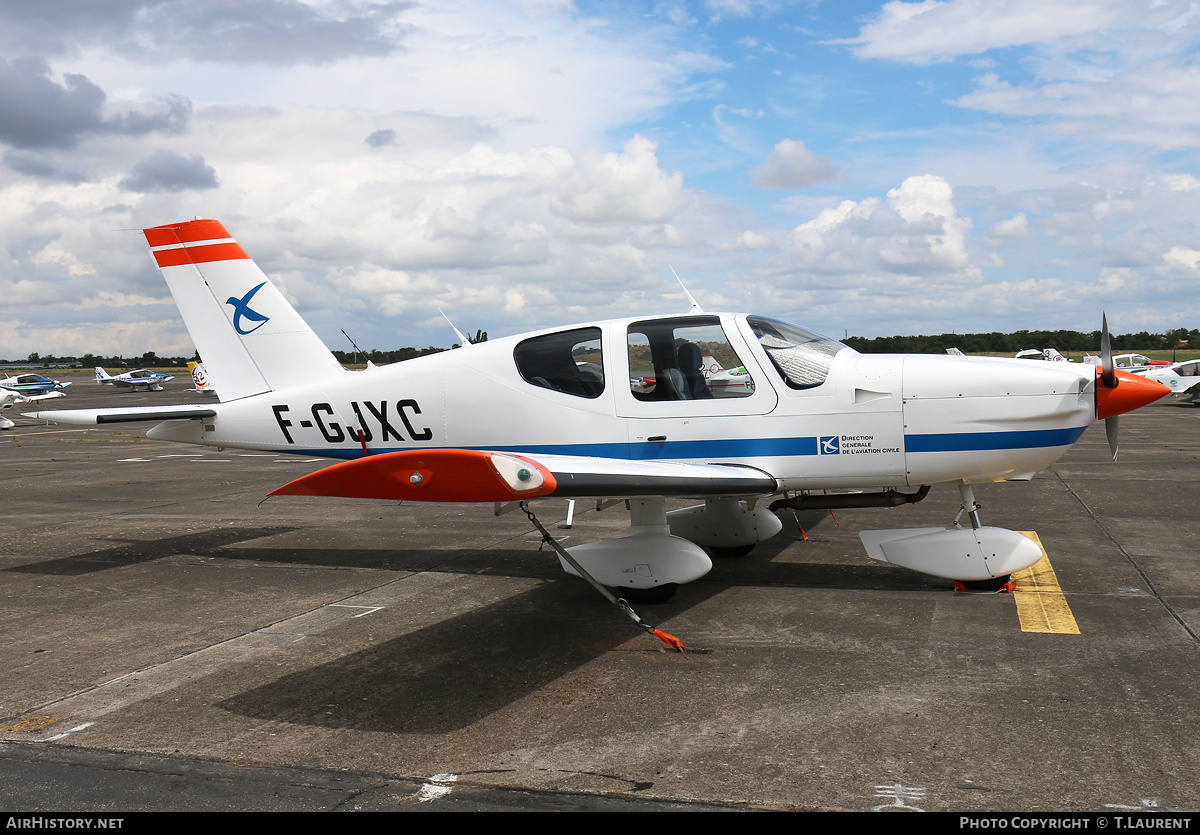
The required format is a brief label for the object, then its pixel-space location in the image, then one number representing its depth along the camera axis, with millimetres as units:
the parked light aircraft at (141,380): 64688
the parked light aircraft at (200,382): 47281
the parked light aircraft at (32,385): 51719
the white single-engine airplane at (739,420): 5914
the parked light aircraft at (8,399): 30084
